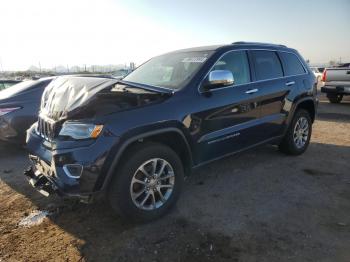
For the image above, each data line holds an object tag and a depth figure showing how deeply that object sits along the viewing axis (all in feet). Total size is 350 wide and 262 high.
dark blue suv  10.18
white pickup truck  39.70
